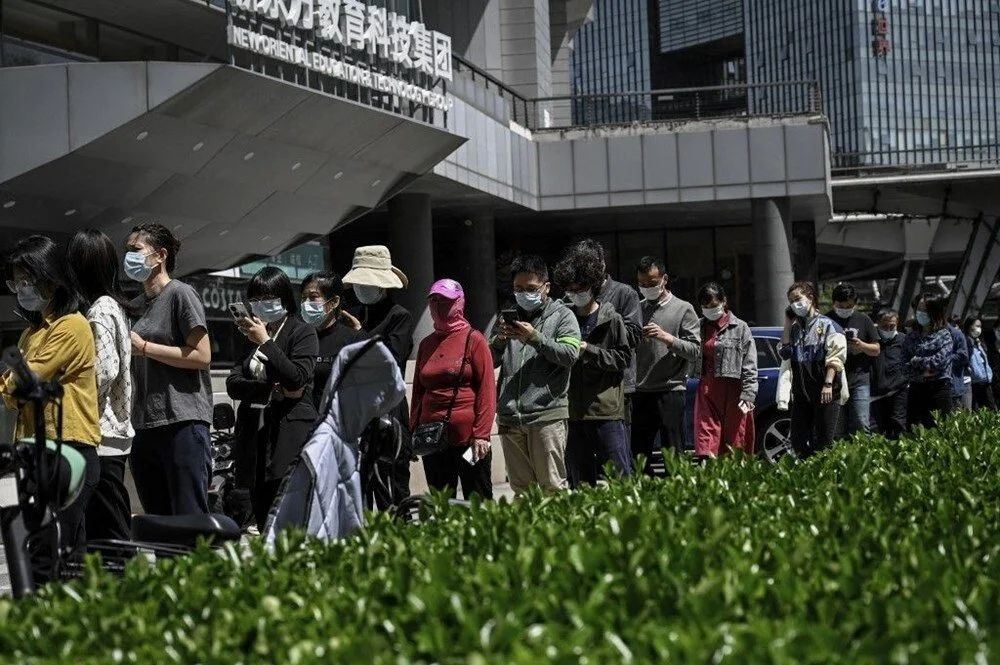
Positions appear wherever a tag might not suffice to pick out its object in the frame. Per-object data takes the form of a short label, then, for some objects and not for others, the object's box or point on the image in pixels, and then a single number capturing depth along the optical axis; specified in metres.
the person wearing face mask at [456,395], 8.95
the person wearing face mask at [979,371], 22.62
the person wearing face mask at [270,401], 8.12
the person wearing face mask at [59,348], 6.45
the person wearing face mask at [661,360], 10.81
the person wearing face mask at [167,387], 7.26
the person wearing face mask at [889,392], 15.04
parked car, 15.87
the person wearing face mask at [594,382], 9.32
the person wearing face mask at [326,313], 9.12
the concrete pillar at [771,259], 37.81
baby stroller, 6.07
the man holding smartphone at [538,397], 8.95
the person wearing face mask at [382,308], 9.34
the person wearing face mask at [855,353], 12.99
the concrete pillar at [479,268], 38.38
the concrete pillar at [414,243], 33.47
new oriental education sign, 21.44
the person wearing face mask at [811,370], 12.36
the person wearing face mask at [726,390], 11.39
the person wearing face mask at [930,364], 15.63
